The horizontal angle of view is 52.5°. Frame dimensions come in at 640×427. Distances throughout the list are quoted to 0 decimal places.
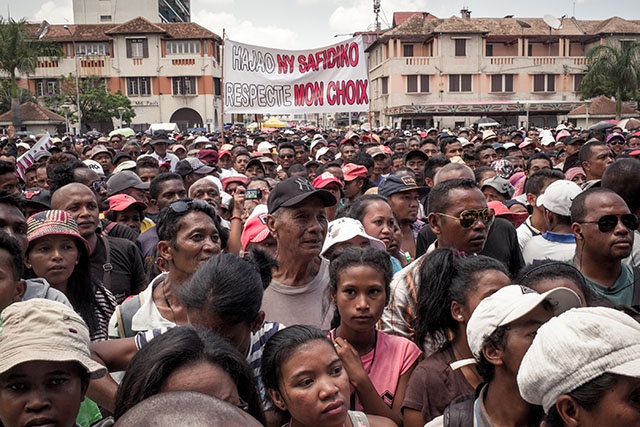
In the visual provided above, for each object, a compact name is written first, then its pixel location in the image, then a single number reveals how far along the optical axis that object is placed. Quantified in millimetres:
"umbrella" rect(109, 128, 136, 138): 22000
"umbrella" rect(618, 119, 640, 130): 20994
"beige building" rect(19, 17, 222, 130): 54188
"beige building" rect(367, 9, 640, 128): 48562
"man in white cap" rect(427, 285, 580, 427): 2299
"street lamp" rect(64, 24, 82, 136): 52469
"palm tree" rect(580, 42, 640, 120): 29391
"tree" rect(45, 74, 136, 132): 45500
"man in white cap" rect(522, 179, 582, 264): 4402
